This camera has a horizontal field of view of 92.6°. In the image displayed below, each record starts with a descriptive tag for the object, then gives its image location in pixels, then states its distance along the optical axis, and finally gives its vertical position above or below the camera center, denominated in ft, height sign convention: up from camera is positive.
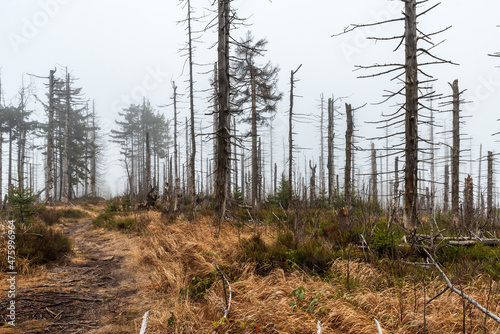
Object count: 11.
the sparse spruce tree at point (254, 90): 46.80 +16.16
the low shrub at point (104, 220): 33.37 -7.71
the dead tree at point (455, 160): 36.85 +0.81
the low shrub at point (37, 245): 15.83 -5.64
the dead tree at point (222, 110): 24.57 +5.64
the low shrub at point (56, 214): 34.40 -7.87
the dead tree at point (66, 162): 62.34 +1.43
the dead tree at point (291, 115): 43.45 +9.85
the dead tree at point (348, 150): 36.11 +2.39
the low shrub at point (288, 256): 14.46 -5.59
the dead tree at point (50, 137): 56.08 +7.26
